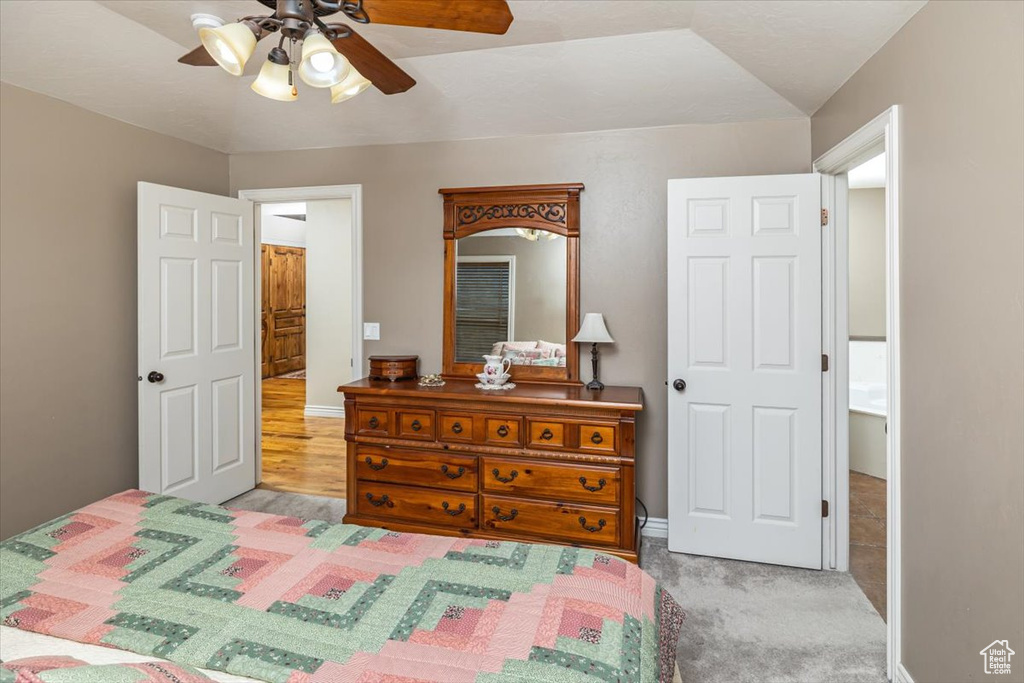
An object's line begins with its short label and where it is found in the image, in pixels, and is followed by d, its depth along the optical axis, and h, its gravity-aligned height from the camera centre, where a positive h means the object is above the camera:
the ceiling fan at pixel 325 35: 1.40 +0.83
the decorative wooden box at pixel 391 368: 3.33 -0.21
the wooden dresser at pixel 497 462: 2.73 -0.69
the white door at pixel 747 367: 2.75 -0.18
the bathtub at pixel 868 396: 4.43 -0.54
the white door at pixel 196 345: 3.10 -0.07
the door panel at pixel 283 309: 8.19 +0.39
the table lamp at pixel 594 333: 3.04 +0.00
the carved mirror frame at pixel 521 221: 3.22 +0.68
